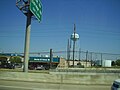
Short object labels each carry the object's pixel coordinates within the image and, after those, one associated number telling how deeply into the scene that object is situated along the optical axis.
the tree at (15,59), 90.53
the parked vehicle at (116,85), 8.24
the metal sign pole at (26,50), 20.69
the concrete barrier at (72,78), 18.09
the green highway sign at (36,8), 20.33
